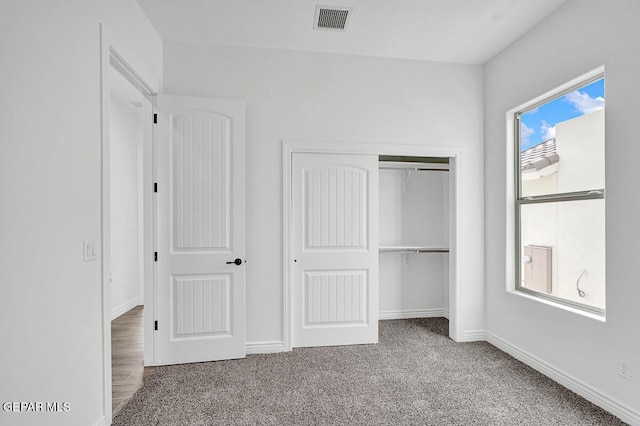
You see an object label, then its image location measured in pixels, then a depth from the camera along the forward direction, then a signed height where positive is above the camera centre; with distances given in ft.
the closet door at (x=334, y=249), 11.57 -1.22
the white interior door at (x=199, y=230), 10.23 -0.54
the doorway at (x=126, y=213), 13.79 -0.07
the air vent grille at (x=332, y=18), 9.21 +5.12
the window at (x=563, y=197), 8.38 +0.36
